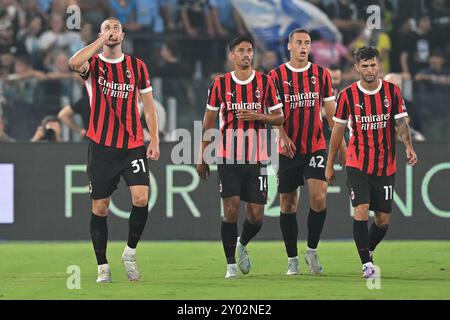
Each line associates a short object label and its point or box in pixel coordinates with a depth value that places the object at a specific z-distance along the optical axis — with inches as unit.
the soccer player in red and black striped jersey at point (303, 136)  439.8
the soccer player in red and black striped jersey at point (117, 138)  405.4
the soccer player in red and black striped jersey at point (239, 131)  425.4
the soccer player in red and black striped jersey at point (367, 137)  416.8
